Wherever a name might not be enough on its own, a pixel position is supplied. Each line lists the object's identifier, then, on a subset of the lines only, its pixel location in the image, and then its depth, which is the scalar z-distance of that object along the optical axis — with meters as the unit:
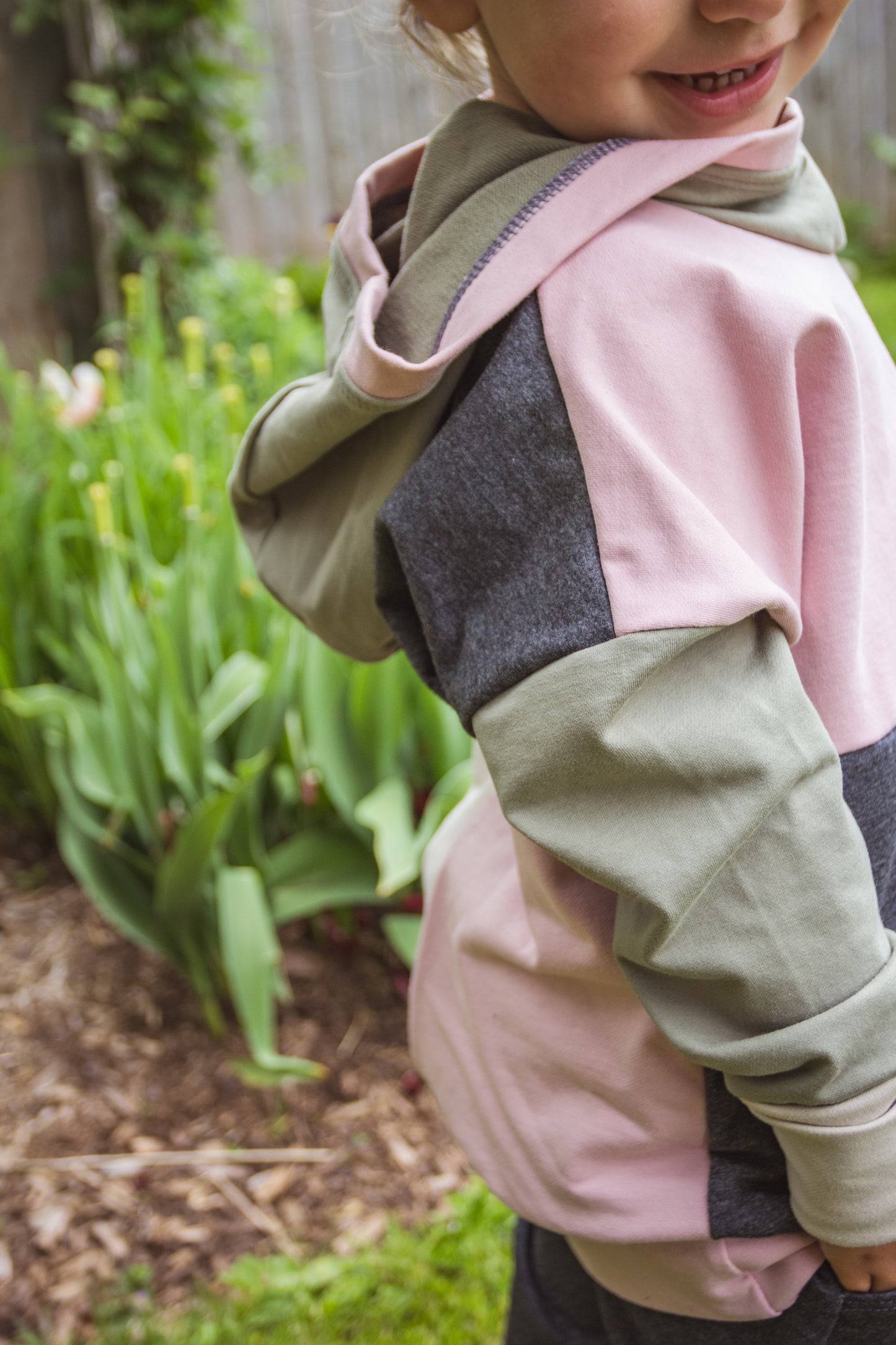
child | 0.62
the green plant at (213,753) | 1.77
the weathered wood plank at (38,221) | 4.35
